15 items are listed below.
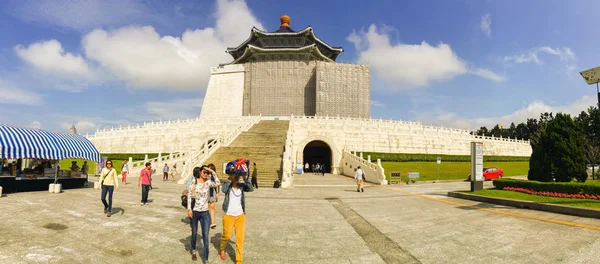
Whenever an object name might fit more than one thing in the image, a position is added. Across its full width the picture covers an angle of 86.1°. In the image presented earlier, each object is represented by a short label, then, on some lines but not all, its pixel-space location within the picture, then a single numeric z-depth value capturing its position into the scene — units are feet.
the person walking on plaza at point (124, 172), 63.46
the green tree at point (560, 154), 45.75
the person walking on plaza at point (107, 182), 30.27
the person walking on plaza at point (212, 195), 21.38
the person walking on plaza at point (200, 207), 19.16
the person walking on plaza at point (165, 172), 71.40
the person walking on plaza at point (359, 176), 55.47
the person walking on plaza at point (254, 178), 57.06
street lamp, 36.68
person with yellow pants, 18.29
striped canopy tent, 40.34
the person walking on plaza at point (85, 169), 53.83
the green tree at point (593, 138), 91.37
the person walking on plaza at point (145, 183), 36.50
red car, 86.47
